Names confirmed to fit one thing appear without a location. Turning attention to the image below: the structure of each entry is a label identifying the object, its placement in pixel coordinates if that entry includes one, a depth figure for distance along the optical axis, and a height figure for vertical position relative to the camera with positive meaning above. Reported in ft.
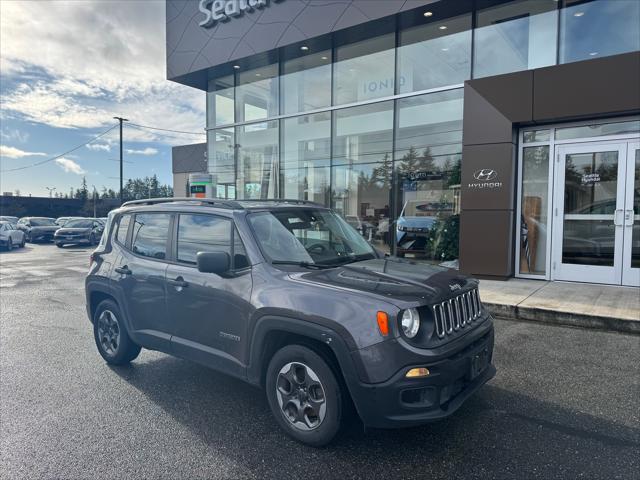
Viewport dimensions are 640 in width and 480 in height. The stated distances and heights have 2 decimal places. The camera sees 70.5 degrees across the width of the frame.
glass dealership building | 29.07 +7.85
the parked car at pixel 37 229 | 89.58 -3.40
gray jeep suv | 9.71 -2.45
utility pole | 138.37 +28.18
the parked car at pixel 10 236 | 72.64 -4.07
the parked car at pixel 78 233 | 77.15 -3.54
